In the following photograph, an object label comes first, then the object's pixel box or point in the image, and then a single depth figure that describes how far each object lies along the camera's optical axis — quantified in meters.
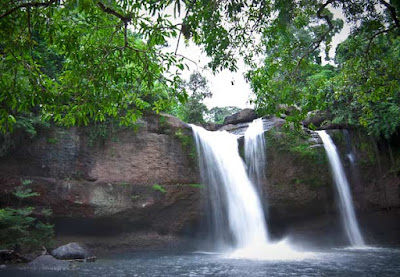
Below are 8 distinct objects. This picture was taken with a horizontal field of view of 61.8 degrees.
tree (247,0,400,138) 6.70
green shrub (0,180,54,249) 10.47
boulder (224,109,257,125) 21.89
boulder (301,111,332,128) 19.75
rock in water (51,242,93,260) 11.28
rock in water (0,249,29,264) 10.24
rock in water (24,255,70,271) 9.84
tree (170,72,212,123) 22.70
